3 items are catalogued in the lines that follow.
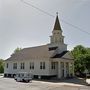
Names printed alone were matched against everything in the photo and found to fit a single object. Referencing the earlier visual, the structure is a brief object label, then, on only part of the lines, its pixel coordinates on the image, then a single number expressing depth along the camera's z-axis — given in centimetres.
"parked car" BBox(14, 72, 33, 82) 1795
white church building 2126
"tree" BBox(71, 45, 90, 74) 2510
